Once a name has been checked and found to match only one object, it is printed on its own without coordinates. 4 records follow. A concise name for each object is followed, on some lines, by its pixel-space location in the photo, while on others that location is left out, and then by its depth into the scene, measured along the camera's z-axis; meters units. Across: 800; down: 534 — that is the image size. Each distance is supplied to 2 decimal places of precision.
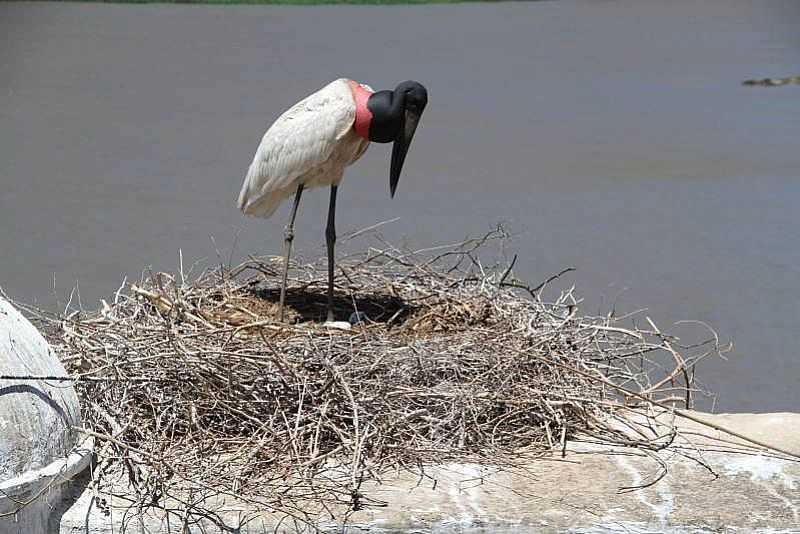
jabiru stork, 8.16
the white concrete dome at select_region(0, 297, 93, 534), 5.98
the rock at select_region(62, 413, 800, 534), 6.43
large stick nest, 6.73
